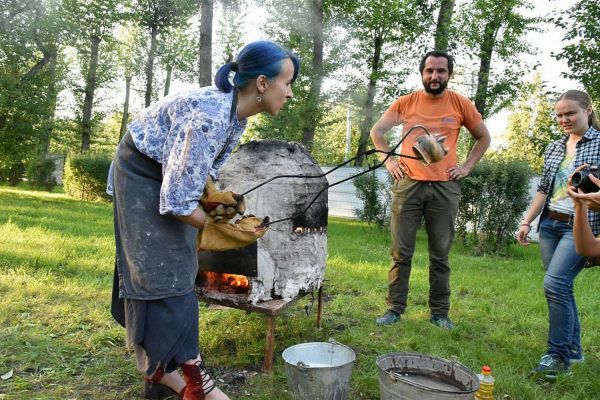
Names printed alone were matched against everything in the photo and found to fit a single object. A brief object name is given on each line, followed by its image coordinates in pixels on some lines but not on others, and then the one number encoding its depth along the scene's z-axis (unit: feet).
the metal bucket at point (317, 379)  7.66
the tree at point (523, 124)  87.14
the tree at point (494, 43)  39.63
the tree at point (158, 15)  59.21
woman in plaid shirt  9.45
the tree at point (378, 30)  43.55
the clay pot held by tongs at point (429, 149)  8.54
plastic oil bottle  7.53
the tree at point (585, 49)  26.27
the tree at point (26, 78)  39.96
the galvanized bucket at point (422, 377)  6.52
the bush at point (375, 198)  33.55
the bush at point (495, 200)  25.23
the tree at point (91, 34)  55.27
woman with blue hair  6.32
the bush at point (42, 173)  58.29
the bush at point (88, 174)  47.93
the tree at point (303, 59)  45.03
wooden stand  9.48
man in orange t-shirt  12.36
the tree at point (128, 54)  83.41
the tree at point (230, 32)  54.67
